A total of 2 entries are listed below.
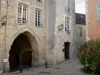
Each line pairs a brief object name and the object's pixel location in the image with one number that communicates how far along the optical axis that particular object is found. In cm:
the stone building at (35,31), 948
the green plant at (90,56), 815
